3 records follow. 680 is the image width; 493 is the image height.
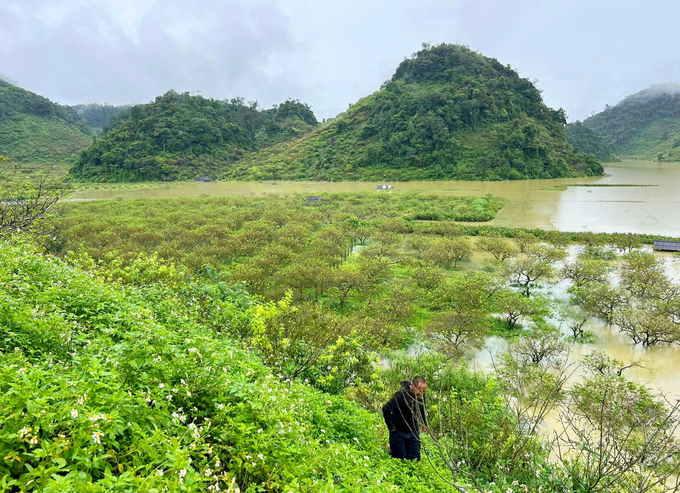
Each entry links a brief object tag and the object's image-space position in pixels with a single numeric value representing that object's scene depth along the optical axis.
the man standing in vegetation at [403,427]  4.93
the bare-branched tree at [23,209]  8.54
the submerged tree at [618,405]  6.66
